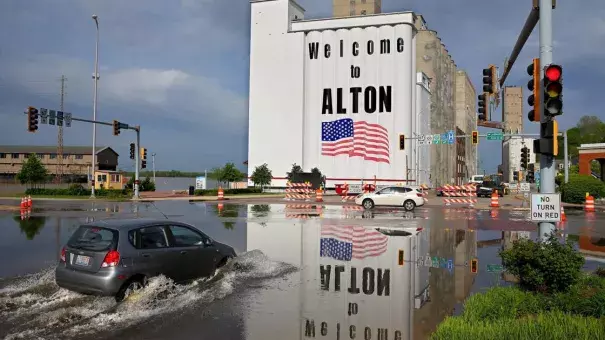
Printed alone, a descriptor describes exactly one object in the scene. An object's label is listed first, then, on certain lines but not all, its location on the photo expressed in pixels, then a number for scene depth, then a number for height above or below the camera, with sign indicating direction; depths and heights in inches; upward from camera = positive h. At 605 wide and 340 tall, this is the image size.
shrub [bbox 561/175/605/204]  1478.8 -10.1
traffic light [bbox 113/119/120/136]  1529.3 +161.2
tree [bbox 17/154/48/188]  2117.4 +36.3
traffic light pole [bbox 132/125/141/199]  1664.1 +64.2
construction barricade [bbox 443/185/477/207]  1397.6 -24.9
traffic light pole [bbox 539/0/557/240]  354.9 +90.5
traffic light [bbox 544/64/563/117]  327.3 +62.3
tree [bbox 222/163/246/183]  2485.2 +41.5
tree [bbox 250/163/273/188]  2479.1 +32.4
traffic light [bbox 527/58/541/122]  362.0 +68.8
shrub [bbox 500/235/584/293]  300.0 -48.3
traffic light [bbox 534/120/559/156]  339.9 +31.1
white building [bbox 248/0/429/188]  2529.5 +460.2
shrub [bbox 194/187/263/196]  2003.6 -38.7
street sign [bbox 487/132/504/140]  1367.4 +134.4
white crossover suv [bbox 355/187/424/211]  1212.5 -34.8
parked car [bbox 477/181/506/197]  2100.0 -14.4
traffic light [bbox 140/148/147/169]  1707.7 +89.5
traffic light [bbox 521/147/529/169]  1241.0 +67.6
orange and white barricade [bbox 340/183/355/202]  1544.7 -37.9
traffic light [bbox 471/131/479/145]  1394.8 +131.6
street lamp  1753.2 +242.8
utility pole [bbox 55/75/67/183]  2996.3 +217.8
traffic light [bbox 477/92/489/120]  719.7 +113.1
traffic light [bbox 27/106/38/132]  1268.5 +156.1
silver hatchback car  315.6 -49.7
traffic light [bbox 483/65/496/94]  572.4 +118.2
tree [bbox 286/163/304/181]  2491.5 +60.8
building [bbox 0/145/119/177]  3762.3 +166.3
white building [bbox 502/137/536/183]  4923.7 +279.4
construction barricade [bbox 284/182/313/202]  1697.8 -34.8
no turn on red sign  347.9 -15.2
